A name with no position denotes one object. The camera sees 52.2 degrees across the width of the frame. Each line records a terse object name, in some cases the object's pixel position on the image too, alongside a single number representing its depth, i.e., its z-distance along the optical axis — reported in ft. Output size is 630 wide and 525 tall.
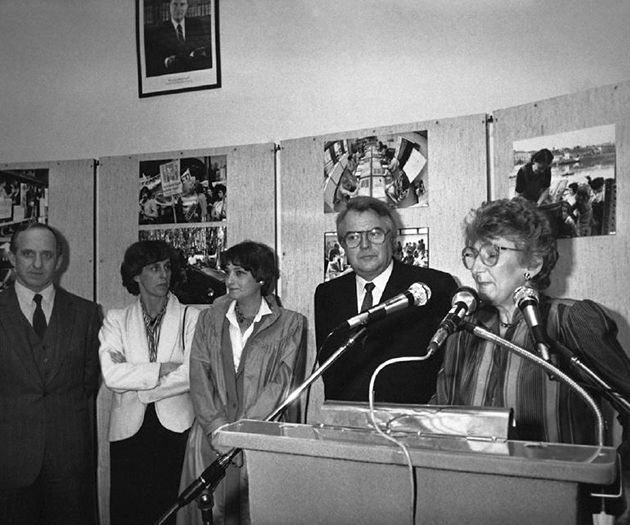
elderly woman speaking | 6.43
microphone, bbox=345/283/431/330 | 5.91
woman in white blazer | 10.85
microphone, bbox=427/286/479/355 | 5.11
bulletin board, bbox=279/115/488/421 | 10.37
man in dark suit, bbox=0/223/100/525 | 10.69
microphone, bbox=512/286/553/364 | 5.12
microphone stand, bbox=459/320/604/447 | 4.58
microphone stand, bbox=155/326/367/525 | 5.63
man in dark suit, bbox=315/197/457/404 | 9.19
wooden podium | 3.96
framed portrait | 12.76
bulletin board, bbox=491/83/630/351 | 8.92
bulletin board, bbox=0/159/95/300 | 13.25
